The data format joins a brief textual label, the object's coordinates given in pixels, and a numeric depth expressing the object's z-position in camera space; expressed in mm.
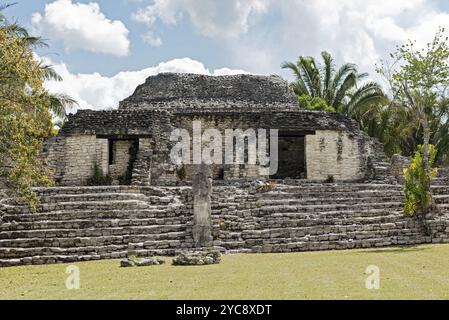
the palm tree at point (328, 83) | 29188
